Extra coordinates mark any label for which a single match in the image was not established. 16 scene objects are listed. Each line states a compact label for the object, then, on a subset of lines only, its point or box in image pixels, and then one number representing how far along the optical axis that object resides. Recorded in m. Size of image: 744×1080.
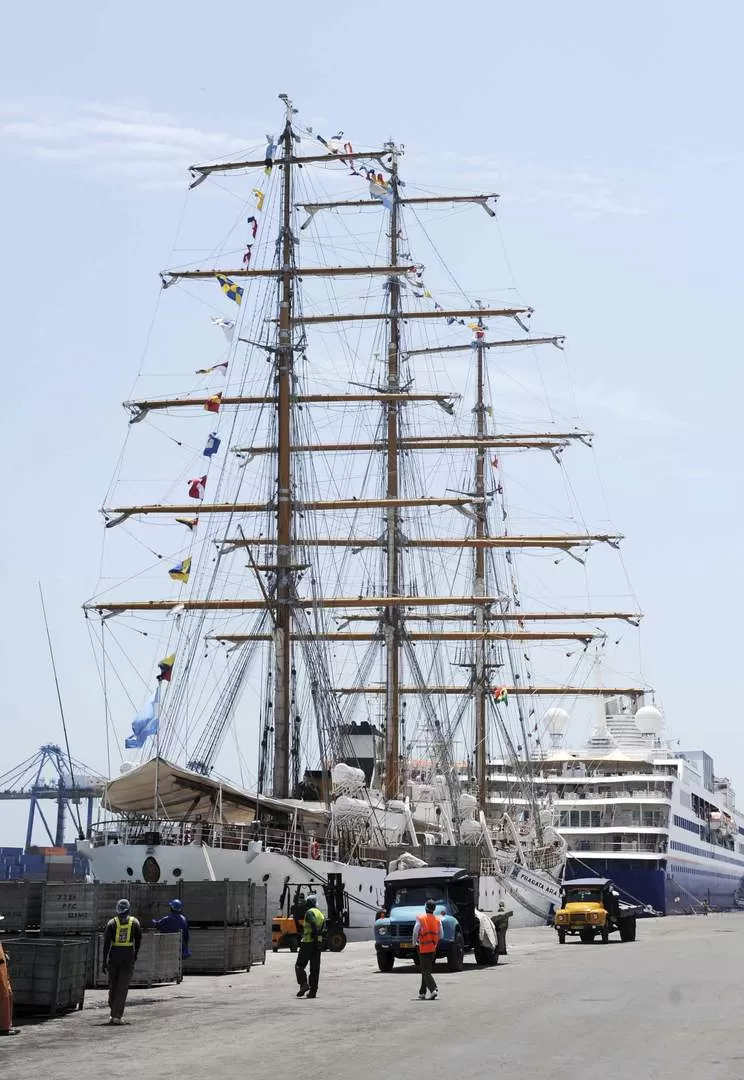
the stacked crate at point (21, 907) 25.58
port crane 152.14
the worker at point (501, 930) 30.12
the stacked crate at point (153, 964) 22.50
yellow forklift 33.88
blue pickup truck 26.86
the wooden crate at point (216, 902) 25.86
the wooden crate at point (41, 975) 17.97
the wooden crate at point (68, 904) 24.86
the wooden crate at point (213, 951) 26.02
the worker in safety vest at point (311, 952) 21.39
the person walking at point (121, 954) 17.63
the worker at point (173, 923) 24.06
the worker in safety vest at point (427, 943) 20.48
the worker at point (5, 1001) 15.58
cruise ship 78.19
